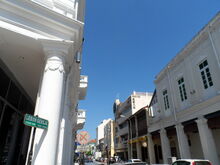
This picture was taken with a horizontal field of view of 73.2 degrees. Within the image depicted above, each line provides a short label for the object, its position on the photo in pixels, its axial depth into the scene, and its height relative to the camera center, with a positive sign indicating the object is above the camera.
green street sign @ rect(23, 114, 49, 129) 2.93 +0.41
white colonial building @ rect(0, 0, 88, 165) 3.52 +2.66
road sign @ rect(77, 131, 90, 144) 7.95 +0.23
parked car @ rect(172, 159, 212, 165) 7.72 -1.11
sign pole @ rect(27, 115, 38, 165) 3.32 -0.25
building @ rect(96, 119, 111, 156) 69.78 +4.41
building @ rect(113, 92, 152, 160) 29.95 +5.36
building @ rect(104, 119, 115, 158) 40.50 +0.55
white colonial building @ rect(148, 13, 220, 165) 10.49 +3.39
